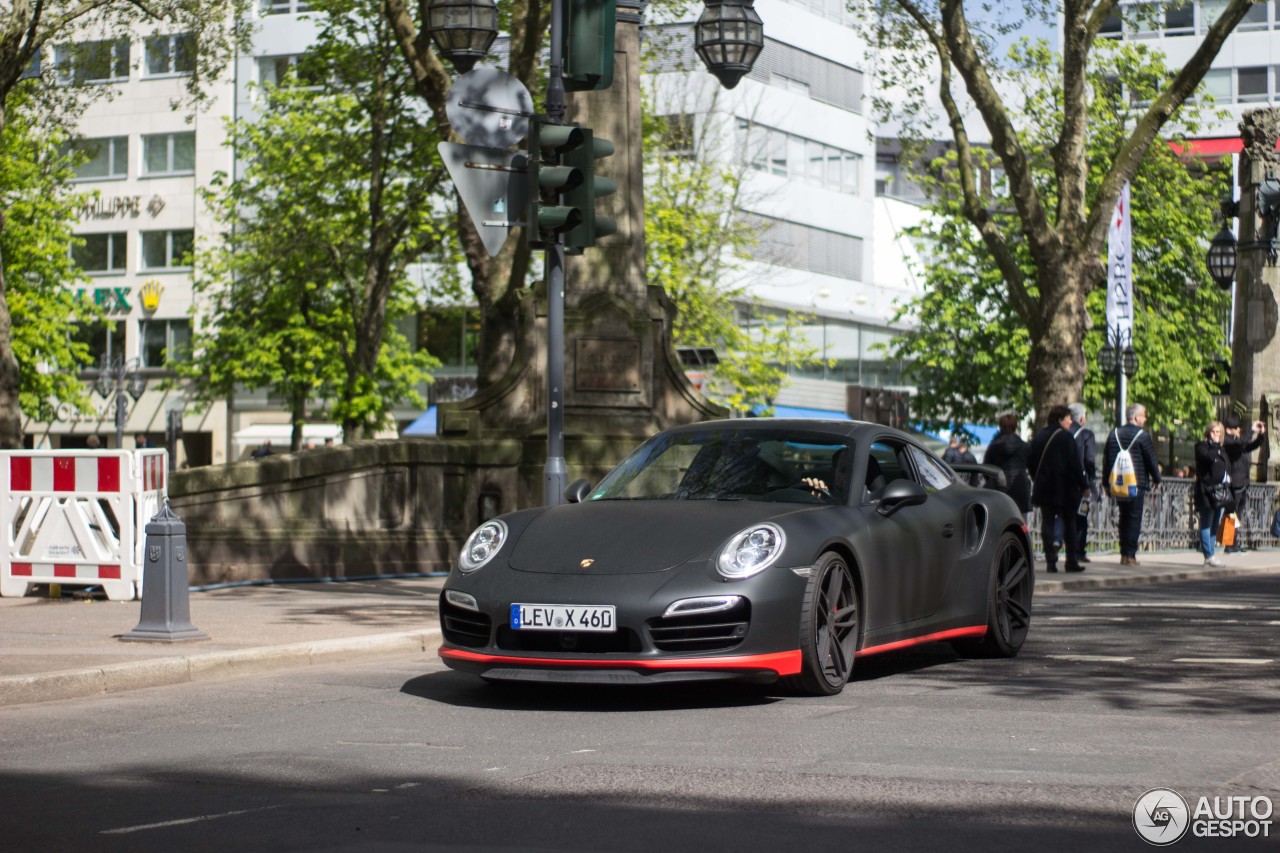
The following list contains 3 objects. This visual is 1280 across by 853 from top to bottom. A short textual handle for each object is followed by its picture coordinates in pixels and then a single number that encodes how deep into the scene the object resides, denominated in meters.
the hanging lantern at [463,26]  16.12
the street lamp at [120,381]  50.81
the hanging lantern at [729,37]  15.75
